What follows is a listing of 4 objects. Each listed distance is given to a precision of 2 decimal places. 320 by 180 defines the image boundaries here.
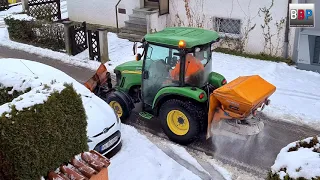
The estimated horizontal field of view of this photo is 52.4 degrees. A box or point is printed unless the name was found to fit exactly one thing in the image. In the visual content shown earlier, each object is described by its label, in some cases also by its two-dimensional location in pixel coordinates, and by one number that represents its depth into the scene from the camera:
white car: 5.50
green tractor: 5.72
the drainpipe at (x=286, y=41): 9.25
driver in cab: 5.75
